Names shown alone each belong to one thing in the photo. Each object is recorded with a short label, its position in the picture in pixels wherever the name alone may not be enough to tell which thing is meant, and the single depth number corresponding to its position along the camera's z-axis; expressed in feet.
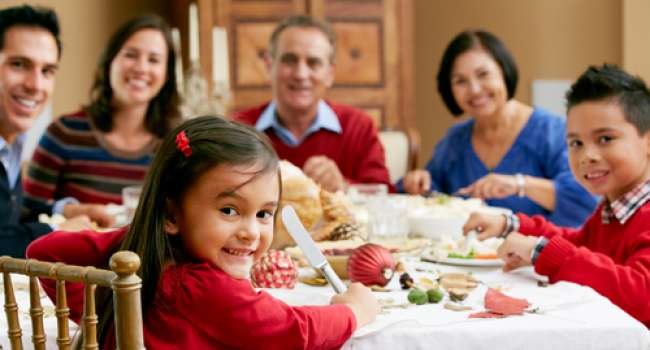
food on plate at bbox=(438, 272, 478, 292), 4.59
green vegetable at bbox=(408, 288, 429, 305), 4.28
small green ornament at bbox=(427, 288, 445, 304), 4.29
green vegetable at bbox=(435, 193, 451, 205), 7.26
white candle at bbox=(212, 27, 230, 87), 10.95
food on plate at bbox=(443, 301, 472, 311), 4.14
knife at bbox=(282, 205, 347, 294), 4.34
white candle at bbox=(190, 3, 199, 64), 11.96
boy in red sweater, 4.91
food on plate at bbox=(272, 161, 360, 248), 5.81
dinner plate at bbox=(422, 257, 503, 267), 5.27
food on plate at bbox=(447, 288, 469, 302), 4.31
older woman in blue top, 8.98
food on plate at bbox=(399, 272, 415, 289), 4.67
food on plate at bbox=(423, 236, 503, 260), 5.45
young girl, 3.51
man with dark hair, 7.30
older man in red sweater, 9.73
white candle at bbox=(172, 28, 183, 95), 12.40
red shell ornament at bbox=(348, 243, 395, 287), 4.69
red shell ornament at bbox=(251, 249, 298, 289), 4.67
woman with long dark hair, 8.66
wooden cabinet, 13.82
